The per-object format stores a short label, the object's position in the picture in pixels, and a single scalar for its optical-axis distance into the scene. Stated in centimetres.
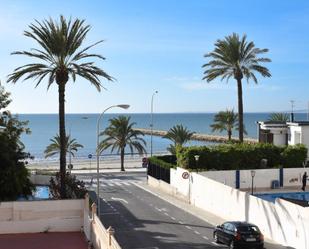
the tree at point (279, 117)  6950
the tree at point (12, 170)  2408
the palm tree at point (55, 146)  5730
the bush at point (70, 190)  2508
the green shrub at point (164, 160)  3890
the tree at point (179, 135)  5780
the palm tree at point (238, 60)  4166
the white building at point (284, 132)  4513
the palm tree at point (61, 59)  2592
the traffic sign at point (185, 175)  3168
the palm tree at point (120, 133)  5558
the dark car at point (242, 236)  1836
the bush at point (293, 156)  3940
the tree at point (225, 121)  6527
